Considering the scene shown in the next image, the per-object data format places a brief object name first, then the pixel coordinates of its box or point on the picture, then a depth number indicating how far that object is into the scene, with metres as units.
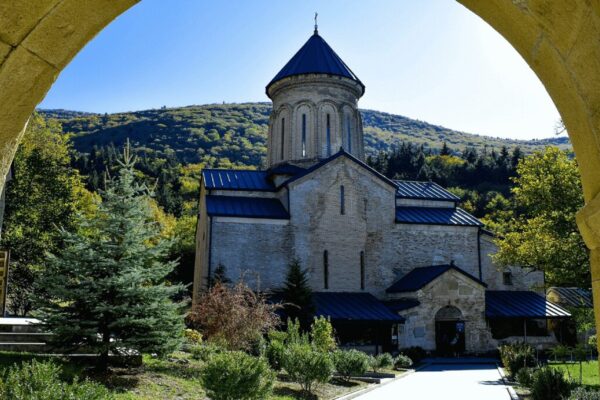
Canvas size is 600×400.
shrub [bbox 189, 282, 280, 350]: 13.47
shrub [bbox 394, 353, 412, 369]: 19.45
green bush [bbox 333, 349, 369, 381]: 14.24
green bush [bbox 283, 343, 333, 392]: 11.30
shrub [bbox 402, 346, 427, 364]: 21.66
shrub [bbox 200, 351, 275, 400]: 7.99
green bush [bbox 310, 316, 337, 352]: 15.17
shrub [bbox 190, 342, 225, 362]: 13.02
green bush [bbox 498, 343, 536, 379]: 15.37
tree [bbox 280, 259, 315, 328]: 20.20
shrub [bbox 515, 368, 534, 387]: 11.80
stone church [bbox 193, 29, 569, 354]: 22.94
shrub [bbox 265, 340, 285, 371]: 13.99
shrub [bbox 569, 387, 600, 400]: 7.96
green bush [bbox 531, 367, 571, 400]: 9.65
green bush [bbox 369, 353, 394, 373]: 17.83
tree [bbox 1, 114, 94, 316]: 25.33
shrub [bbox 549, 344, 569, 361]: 13.68
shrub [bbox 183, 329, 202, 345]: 16.08
